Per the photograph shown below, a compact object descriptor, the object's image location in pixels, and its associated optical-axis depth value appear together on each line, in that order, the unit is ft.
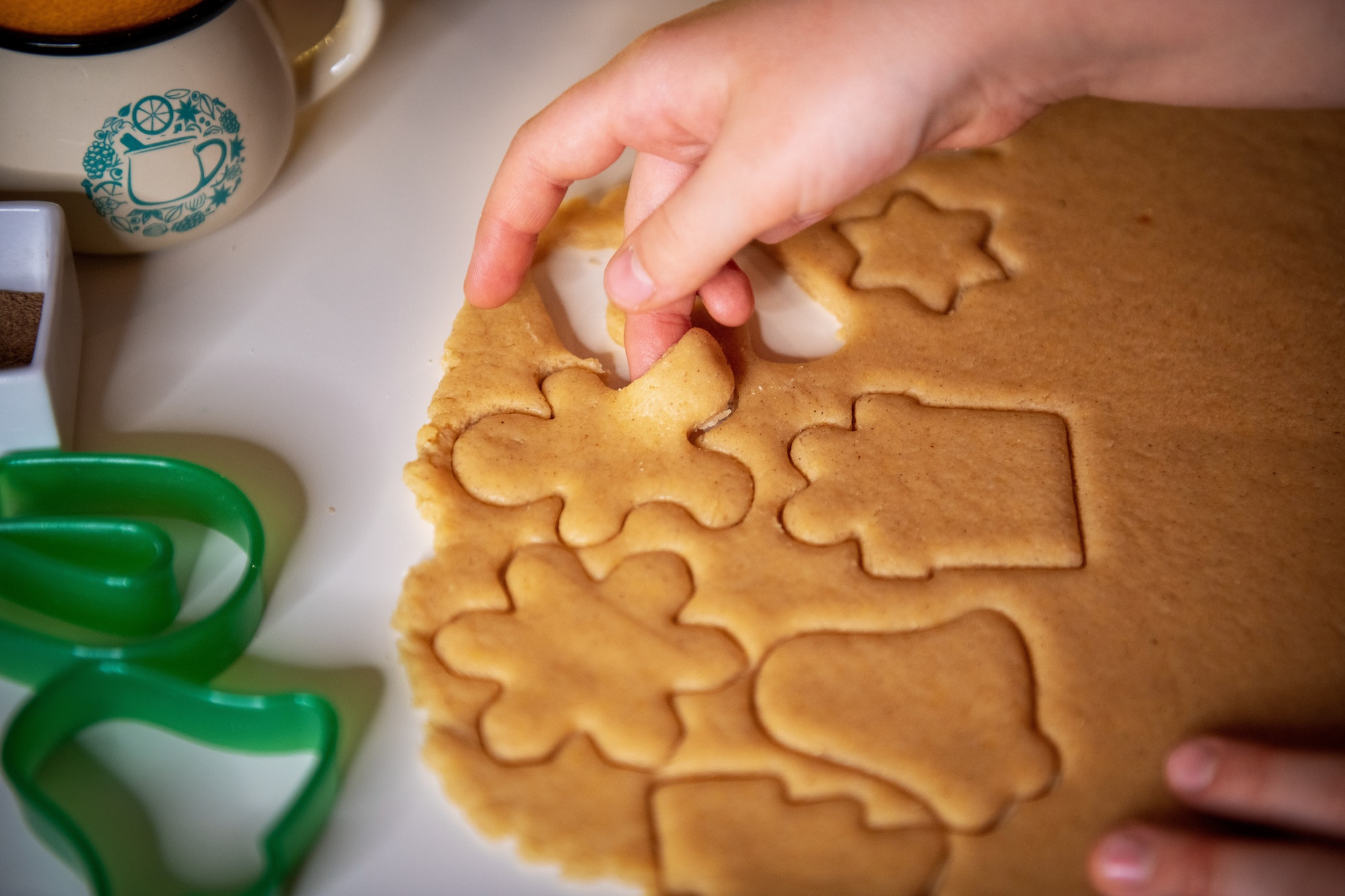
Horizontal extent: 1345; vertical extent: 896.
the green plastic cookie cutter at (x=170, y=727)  1.37
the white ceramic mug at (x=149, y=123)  1.53
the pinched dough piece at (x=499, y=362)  1.57
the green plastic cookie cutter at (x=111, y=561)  1.43
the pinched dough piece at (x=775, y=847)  1.38
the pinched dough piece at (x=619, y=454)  1.52
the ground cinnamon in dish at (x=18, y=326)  1.51
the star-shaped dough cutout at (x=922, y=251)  1.66
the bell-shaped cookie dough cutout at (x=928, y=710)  1.42
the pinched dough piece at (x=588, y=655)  1.43
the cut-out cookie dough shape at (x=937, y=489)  1.51
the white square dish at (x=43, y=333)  1.48
